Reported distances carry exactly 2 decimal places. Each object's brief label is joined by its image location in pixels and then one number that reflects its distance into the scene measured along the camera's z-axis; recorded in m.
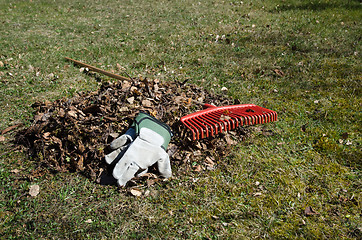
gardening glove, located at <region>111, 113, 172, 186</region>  2.91
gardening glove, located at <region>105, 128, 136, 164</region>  3.09
